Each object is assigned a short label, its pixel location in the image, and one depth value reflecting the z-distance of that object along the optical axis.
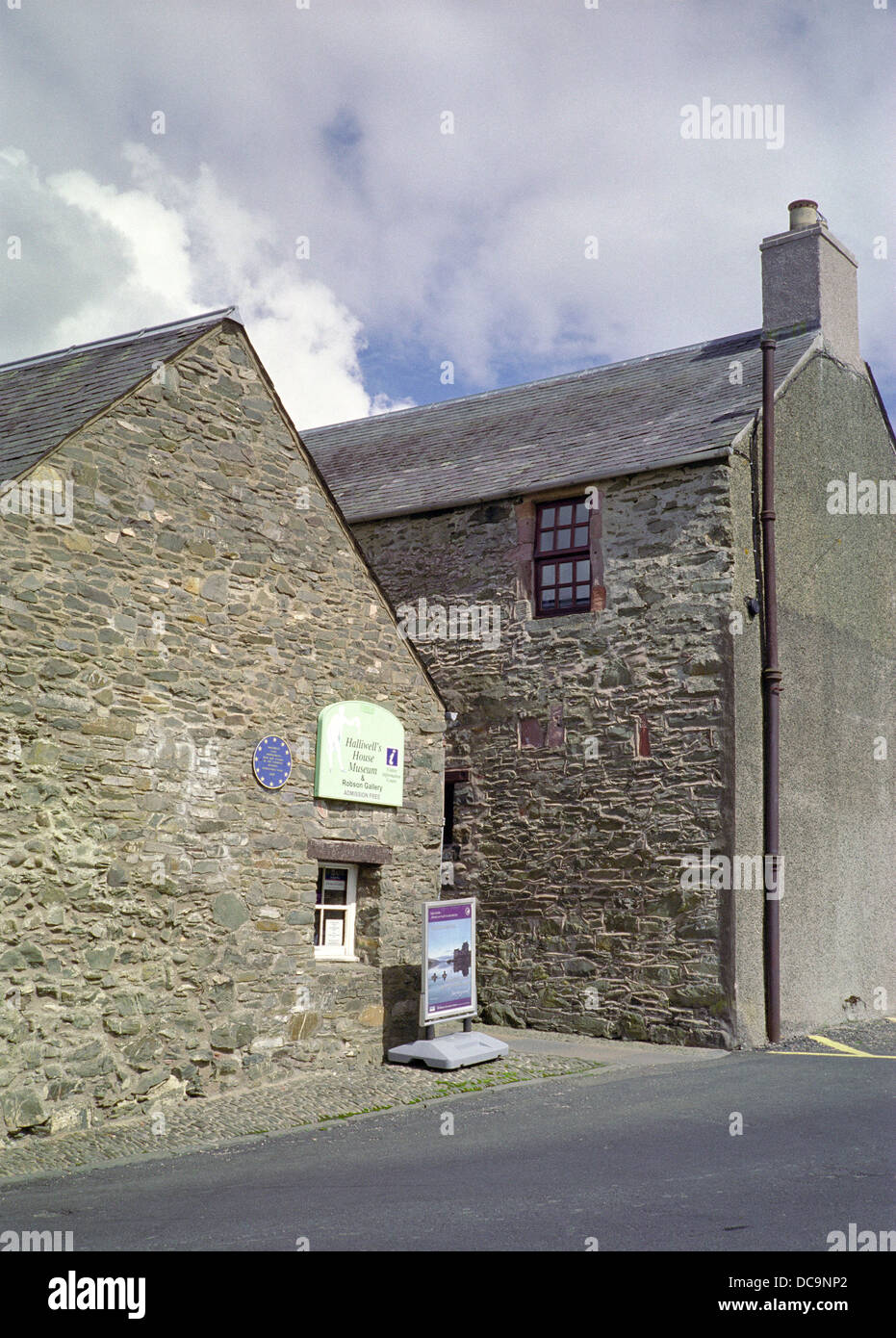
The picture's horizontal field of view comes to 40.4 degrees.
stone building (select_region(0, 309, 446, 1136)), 9.20
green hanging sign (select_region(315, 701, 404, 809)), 11.74
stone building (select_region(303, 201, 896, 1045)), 14.00
